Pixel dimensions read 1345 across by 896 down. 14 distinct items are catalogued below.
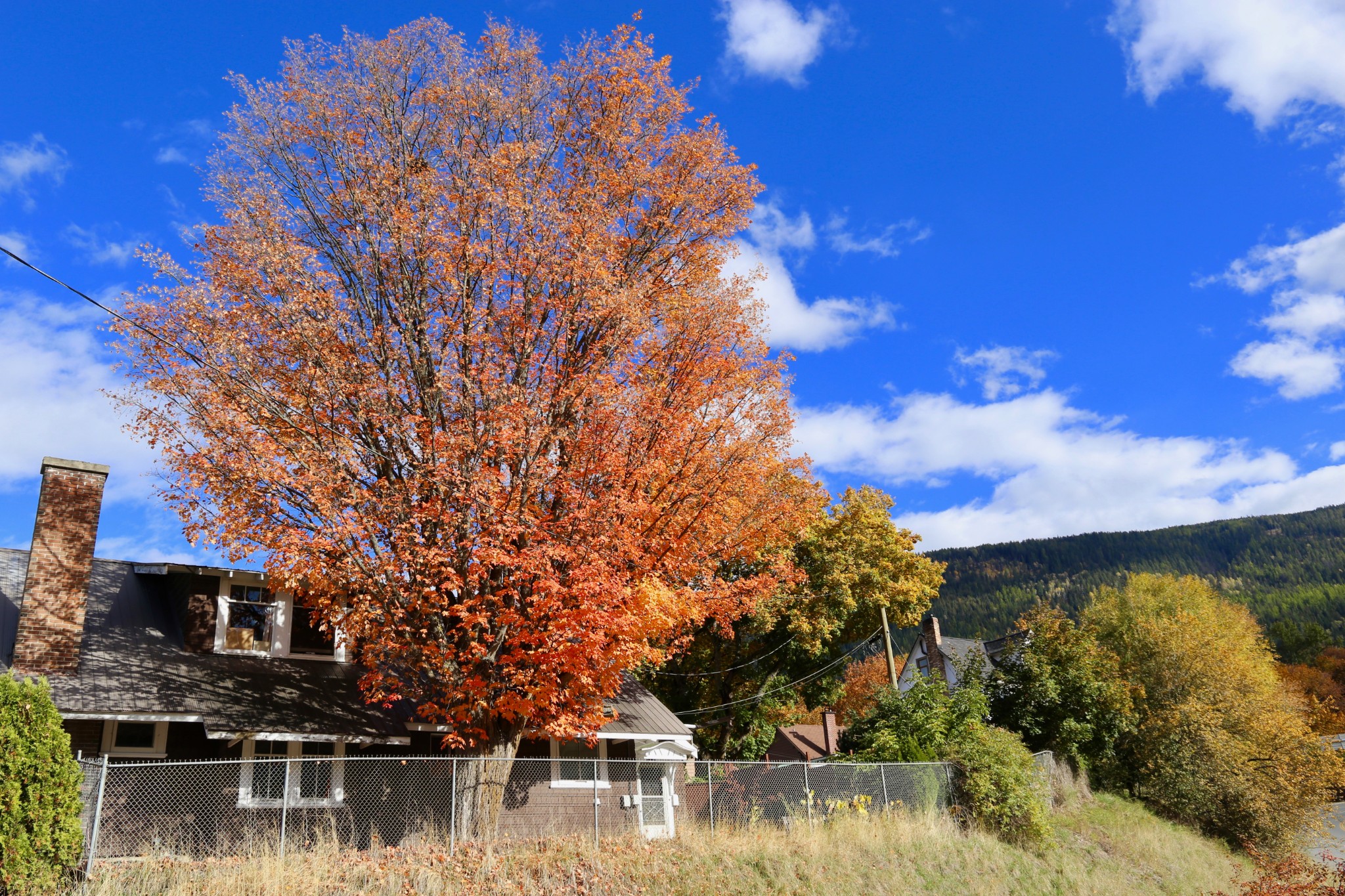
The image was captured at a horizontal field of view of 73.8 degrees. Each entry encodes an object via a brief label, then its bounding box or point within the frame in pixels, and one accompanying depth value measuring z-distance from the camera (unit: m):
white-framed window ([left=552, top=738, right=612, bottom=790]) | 20.48
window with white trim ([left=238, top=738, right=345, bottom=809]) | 16.53
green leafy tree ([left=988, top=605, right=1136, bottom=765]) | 30.59
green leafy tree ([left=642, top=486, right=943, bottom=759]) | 32.06
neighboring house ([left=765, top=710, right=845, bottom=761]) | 51.28
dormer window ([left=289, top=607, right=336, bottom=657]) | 19.69
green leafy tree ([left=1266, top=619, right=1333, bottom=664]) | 106.50
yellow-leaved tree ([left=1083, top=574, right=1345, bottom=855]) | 30.17
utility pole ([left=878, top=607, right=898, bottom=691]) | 32.62
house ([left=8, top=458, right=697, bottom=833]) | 15.82
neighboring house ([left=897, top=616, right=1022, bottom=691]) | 32.41
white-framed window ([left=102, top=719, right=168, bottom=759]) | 16.17
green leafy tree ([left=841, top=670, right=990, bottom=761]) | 23.88
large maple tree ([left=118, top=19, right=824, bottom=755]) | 14.23
